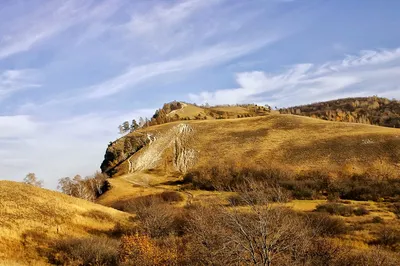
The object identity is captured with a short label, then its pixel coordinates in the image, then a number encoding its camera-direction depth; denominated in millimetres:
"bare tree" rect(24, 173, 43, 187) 114638
